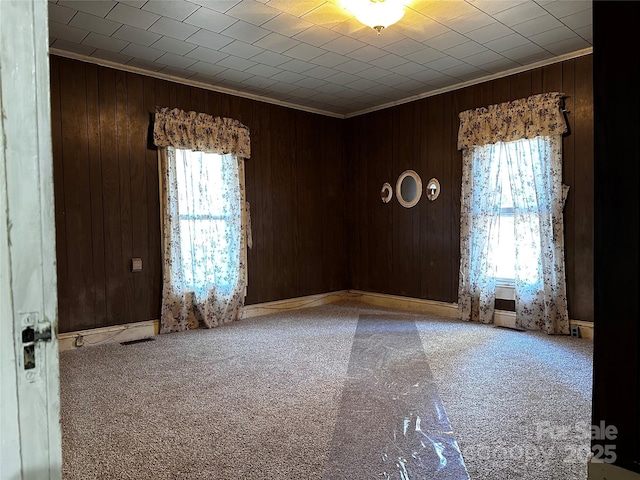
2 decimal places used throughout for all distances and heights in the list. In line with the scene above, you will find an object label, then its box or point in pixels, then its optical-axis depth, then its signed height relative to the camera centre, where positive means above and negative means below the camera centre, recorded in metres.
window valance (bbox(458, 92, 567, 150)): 4.07 +1.08
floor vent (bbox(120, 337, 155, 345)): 4.01 -1.06
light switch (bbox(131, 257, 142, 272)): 4.21 -0.32
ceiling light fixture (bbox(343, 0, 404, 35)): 2.92 +1.53
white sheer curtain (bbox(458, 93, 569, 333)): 4.09 +0.21
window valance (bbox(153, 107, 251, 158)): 4.35 +1.08
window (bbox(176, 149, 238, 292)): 4.50 +0.10
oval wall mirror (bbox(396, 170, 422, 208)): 5.33 +0.50
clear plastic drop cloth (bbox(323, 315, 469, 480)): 1.87 -1.07
